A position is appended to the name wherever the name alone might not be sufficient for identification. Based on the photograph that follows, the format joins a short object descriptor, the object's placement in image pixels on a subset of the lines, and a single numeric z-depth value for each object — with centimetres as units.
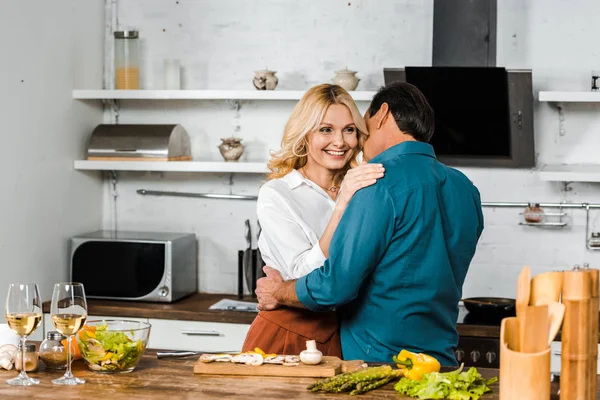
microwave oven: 414
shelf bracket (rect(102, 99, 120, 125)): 466
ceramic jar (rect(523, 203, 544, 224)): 422
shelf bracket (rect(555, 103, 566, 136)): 423
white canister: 441
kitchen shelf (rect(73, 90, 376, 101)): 414
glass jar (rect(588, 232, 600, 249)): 419
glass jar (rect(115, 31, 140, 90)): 441
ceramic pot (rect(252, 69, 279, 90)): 422
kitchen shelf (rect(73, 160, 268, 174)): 420
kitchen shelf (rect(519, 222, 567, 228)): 422
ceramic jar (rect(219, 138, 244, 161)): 430
